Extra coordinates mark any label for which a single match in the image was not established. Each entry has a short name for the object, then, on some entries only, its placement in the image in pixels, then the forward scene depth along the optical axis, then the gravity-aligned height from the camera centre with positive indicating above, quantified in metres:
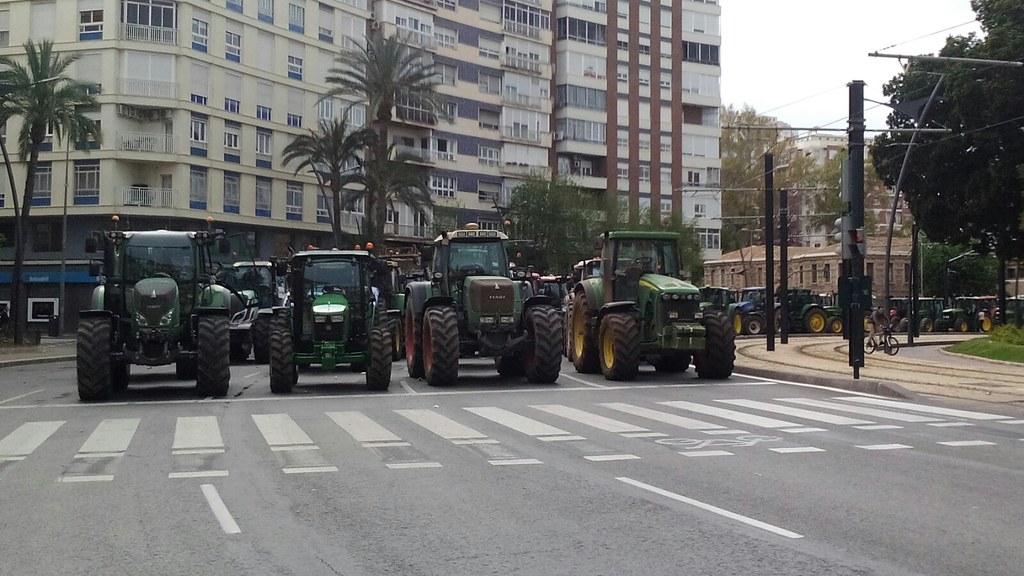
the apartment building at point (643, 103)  80.81 +14.81
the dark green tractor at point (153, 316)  18.81 -0.43
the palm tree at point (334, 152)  54.69 +7.17
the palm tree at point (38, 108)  43.28 +7.41
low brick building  80.88 +2.21
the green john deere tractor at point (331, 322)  20.27 -0.55
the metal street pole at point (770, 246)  32.62 +1.54
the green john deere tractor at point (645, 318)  22.38 -0.49
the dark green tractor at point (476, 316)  21.33 -0.45
